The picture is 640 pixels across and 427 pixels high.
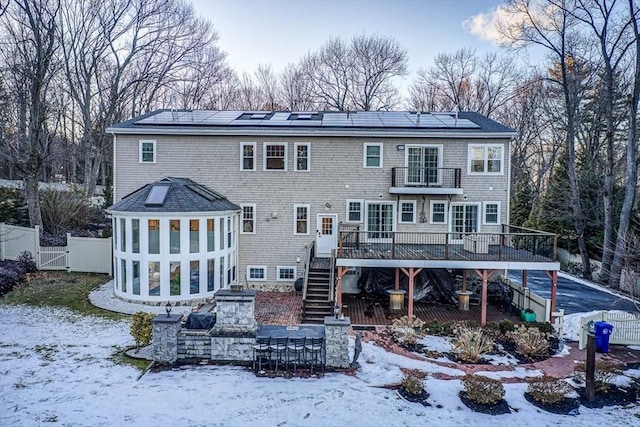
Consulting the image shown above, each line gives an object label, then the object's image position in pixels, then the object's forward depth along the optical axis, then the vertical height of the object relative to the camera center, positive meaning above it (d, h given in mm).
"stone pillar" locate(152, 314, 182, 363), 9047 -3284
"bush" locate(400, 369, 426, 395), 7902 -3777
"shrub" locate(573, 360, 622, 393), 8344 -3861
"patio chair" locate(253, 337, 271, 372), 8927 -3506
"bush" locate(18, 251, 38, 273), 16953 -2868
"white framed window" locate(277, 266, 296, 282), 16225 -3118
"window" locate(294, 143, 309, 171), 16062 +1778
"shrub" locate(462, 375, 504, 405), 7602 -3748
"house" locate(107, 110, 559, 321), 15805 +871
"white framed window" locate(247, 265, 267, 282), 16266 -3061
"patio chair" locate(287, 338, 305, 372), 8945 -3495
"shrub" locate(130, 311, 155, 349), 9797 -3310
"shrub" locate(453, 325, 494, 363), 9703 -3751
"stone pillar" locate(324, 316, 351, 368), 8961 -3294
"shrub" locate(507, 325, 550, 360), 10180 -3773
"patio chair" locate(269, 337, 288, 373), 8938 -3435
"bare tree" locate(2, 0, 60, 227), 19328 +6266
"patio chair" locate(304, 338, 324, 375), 8953 -3530
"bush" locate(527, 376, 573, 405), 7719 -3824
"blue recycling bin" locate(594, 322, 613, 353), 10578 -3637
